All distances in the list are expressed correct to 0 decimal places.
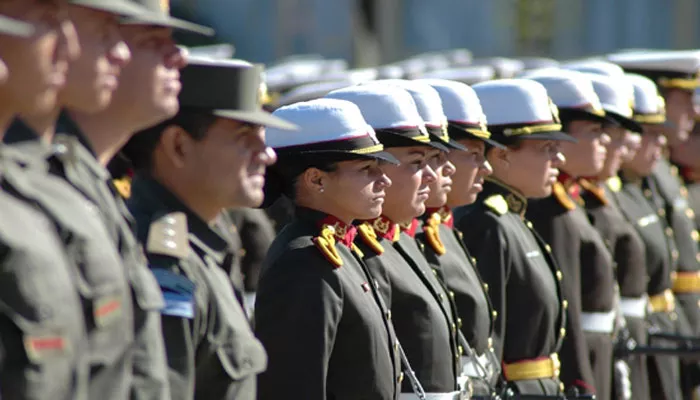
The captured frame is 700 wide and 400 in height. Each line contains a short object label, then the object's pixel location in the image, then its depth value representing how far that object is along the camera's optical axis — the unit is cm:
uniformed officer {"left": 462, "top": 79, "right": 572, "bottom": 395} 1468
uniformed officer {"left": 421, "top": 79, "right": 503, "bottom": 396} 1362
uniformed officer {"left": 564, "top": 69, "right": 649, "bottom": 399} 1795
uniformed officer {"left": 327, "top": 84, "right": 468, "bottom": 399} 1220
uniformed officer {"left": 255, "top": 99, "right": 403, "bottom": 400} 1066
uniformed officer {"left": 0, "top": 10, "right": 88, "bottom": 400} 699
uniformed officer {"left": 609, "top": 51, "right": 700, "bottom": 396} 2102
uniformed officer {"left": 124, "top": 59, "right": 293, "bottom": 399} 877
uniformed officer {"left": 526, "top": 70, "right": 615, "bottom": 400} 1648
